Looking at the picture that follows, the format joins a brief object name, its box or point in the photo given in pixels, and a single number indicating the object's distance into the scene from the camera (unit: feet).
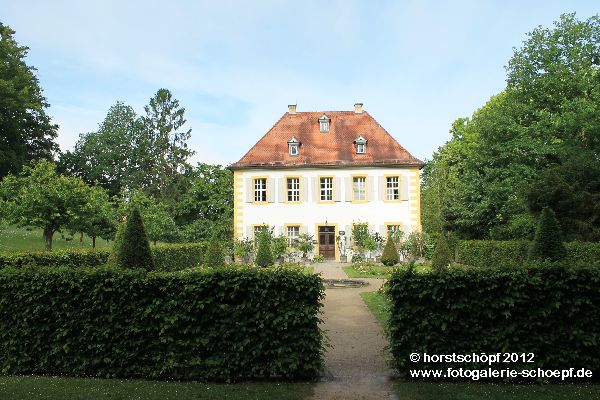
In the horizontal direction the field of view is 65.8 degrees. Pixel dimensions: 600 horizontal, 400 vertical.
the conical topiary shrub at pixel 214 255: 71.20
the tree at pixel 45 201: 70.18
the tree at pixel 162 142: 145.18
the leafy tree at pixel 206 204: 122.83
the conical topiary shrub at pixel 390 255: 84.02
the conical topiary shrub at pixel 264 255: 77.41
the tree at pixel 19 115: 100.89
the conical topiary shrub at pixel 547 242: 34.09
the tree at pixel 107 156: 172.65
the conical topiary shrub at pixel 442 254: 61.00
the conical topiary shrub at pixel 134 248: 29.27
